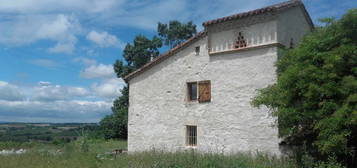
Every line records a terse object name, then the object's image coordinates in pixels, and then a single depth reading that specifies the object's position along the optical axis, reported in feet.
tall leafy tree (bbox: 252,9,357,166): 28.04
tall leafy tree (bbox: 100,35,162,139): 96.22
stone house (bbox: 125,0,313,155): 42.83
